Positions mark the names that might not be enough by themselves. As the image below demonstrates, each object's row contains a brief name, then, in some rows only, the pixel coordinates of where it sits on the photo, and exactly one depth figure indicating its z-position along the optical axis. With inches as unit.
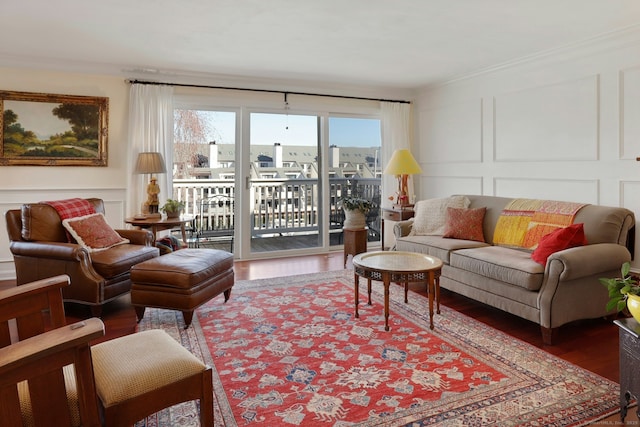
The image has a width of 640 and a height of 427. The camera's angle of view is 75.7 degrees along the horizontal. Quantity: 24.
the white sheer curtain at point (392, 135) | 235.8
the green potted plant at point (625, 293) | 67.1
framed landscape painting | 172.1
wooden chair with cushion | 42.8
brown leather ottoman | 114.7
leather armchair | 125.3
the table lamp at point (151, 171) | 171.8
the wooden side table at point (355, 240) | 193.2
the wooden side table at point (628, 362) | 67.6
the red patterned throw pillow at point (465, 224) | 154.9
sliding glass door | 207.6
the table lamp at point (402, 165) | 190.1
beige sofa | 104.8
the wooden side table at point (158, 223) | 165.2
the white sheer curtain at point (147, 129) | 186.2
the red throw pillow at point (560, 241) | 115.9
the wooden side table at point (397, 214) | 198.7
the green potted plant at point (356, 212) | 193.9
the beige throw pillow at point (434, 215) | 167.2
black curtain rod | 186.7
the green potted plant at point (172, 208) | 173.3
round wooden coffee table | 110.8
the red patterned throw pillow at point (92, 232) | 138.2
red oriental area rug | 74.3
